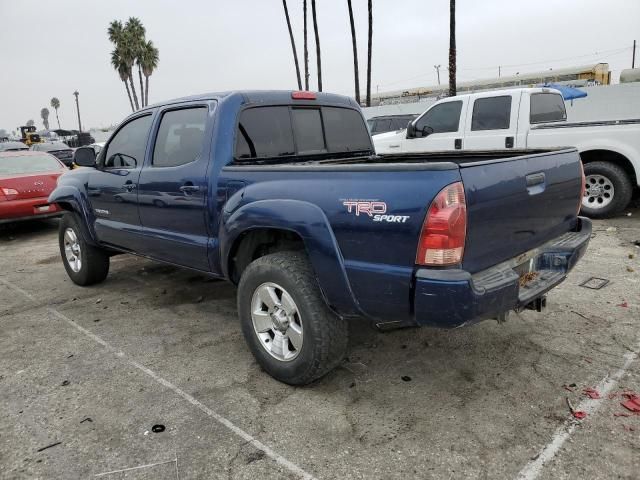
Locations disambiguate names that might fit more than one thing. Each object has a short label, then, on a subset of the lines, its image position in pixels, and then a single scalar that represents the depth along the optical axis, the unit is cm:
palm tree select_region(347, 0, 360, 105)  2980
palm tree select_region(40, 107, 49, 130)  13875
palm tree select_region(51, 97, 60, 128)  12188
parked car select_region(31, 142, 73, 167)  2006
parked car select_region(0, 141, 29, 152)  1978
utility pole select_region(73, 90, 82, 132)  8132
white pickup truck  717
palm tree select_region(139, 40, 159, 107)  4459
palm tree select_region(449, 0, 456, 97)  1942
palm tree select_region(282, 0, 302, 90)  3303
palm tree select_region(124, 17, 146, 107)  4391
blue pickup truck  245
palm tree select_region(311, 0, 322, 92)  3080
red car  835
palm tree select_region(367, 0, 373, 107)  2826
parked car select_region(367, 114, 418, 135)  1316
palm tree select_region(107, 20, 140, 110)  4381
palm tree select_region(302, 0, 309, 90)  3172
